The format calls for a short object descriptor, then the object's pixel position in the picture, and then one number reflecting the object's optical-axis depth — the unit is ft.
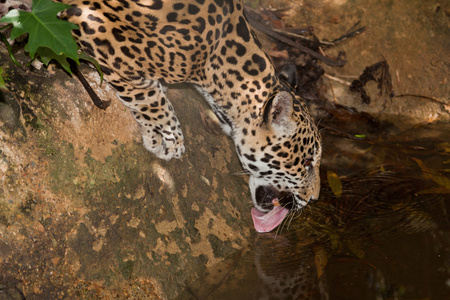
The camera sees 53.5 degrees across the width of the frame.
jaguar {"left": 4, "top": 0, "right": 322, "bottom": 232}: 13.30
